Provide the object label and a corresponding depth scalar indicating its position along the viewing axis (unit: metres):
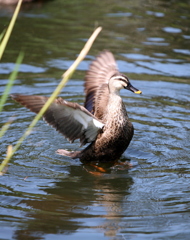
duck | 11.45
